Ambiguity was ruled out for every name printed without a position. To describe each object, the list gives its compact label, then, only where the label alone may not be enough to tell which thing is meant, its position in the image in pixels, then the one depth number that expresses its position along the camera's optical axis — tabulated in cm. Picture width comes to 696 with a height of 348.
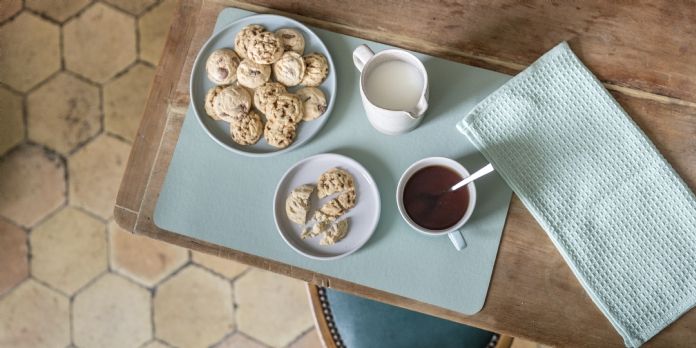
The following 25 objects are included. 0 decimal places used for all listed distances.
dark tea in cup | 73
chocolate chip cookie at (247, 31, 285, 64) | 77
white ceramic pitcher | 70
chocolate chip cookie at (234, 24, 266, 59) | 79
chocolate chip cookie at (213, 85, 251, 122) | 78
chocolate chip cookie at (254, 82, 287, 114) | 78
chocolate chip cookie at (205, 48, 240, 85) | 79
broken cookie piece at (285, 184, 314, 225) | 76
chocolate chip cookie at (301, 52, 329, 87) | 79
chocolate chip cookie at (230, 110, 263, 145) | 78
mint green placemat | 77
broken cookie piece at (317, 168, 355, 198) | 77
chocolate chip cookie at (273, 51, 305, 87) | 78
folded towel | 74
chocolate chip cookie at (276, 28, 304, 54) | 79
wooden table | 76
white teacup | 71
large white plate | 79
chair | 96
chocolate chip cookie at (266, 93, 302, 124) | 77
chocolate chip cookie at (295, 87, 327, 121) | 78
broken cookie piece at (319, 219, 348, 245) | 76
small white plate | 77
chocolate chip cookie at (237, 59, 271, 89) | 78
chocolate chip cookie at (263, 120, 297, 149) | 78
